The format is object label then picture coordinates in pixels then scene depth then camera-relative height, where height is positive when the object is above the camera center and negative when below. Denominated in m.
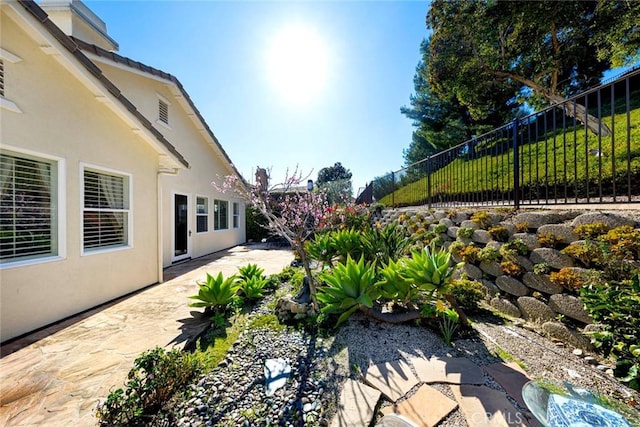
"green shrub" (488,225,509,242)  3.78 -0.33
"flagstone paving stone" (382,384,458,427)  1.92 -1.64
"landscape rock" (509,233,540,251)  3.37 -0.40
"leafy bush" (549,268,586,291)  2.74 -0.80
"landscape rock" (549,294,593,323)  2.72 -1.13
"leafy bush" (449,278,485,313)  3.58 -1.23
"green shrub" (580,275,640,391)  1.96 -0.99
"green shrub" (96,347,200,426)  2.05 -1.61
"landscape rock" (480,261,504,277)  3.75 -0.90
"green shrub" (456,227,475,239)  4.30 -0.35
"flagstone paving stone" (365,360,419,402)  2.22 -1.63
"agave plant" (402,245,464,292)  2.96 -0.74
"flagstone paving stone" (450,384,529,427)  1.85 -1.61
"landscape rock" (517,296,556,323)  3.08 -1.31
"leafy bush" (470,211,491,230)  4.13 -0.12
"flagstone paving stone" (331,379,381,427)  1.95 -1.67
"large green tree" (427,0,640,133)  8.13 +6.66
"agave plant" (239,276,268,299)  4.56 -1.40
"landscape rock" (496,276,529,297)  3.42 -1.09
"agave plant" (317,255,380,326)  3.07 -0.99
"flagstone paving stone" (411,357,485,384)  2.32 -1.60
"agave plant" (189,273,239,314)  4.02 -1.32
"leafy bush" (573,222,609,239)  2.74 -0.22
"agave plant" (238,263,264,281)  5.16 -1.25
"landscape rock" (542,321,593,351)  2.71 -1.47
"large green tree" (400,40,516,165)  17.22 +7.34
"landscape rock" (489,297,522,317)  3.50 -1.43
